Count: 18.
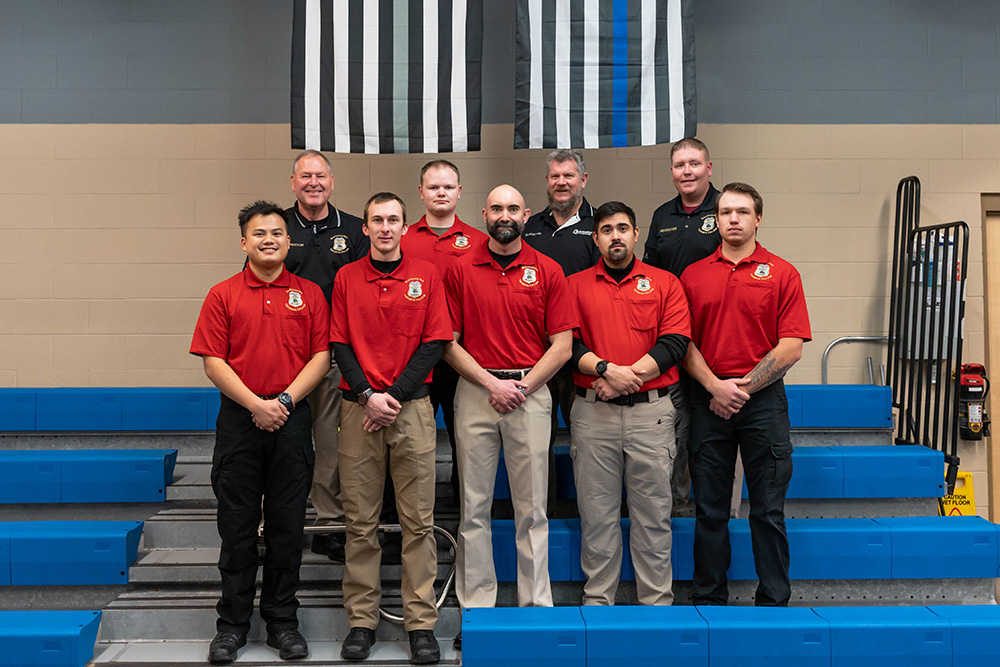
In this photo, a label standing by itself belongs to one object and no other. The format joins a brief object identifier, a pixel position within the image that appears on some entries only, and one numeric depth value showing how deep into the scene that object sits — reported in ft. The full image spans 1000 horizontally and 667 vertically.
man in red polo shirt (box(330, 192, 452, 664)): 9.63
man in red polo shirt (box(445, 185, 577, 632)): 9.91
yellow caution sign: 15.49
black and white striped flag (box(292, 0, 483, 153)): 12.90
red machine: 15.44
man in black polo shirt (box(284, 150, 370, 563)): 10.79
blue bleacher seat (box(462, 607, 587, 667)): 8.88
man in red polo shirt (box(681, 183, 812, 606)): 9.91
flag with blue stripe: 12.84
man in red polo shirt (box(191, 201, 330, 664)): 9.53
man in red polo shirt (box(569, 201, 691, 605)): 10.02
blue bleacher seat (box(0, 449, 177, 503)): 12.46
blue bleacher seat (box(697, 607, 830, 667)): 8.86
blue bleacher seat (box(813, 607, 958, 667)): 8.94
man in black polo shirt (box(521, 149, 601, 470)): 11.44
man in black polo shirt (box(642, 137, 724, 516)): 11.21
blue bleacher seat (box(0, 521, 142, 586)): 11.00
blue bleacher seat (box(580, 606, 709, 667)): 8.89
